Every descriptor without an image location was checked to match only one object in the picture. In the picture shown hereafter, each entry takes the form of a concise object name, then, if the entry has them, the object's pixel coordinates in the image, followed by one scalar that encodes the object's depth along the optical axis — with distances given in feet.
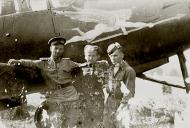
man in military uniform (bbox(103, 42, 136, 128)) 17.63
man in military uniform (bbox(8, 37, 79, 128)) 18.11
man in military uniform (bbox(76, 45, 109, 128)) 18.24
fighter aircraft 21.65
